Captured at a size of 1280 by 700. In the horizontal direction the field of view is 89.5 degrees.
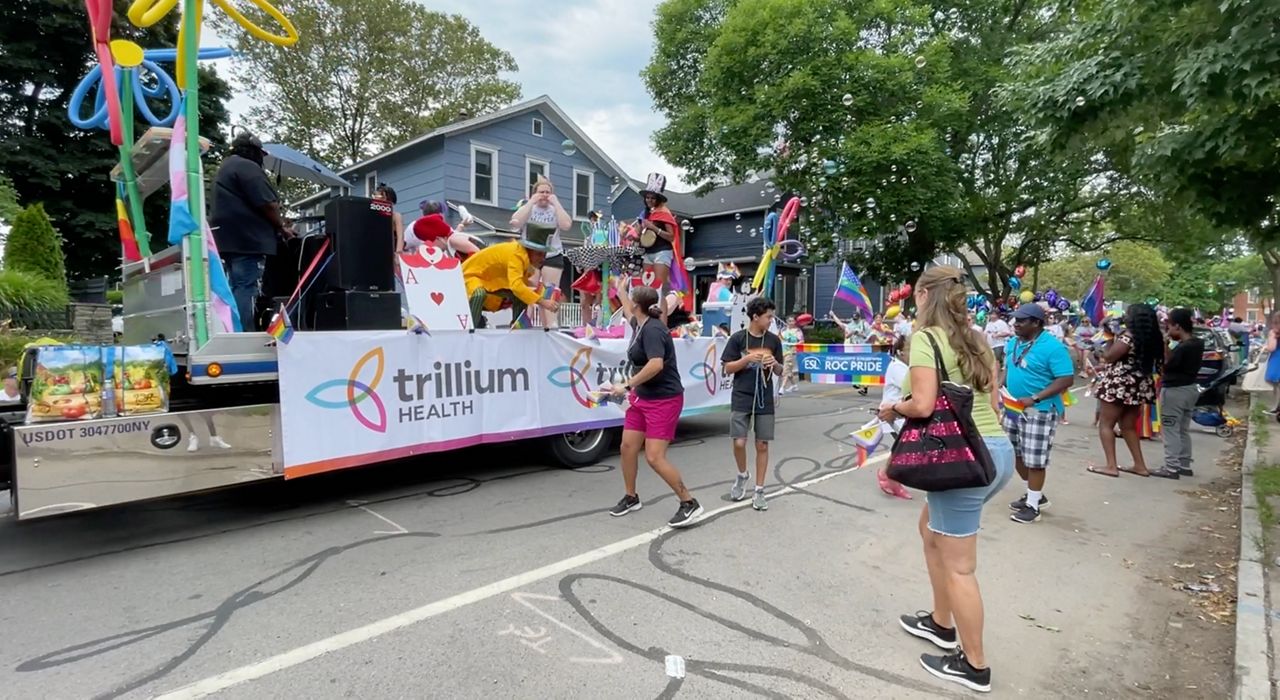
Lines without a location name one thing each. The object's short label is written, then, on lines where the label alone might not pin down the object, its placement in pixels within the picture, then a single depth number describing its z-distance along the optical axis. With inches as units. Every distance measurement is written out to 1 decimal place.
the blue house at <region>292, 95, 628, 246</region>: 673.6
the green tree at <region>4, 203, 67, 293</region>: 477.7
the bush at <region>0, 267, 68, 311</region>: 418.0
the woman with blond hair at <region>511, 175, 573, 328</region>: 263.6
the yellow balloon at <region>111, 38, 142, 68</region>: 180.7
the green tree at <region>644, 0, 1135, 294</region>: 642.8
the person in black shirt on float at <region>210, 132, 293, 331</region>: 187.3
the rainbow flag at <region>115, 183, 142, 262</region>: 202.7
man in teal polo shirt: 199.5
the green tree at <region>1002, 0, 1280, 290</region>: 161.9
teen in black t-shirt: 202.5
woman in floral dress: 253.6
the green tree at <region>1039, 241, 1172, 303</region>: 2159.2
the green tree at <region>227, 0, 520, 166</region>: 959.0
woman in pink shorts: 181.9
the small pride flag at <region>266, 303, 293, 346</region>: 168.7
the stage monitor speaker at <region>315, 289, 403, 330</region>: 192.7
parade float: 144.7
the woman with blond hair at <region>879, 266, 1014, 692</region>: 107.3
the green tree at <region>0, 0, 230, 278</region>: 738.2
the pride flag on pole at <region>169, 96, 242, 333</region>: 160.1
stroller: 387.5
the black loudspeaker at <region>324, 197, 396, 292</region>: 193.0
